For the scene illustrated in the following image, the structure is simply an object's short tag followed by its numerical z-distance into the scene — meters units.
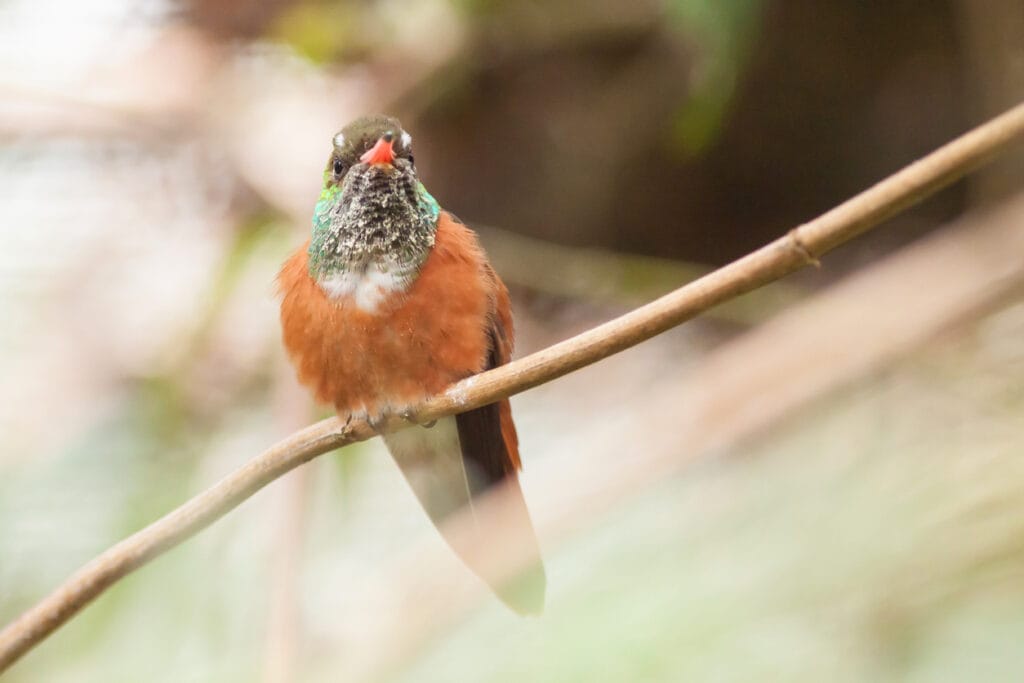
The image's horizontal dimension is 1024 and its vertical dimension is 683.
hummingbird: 2.39
